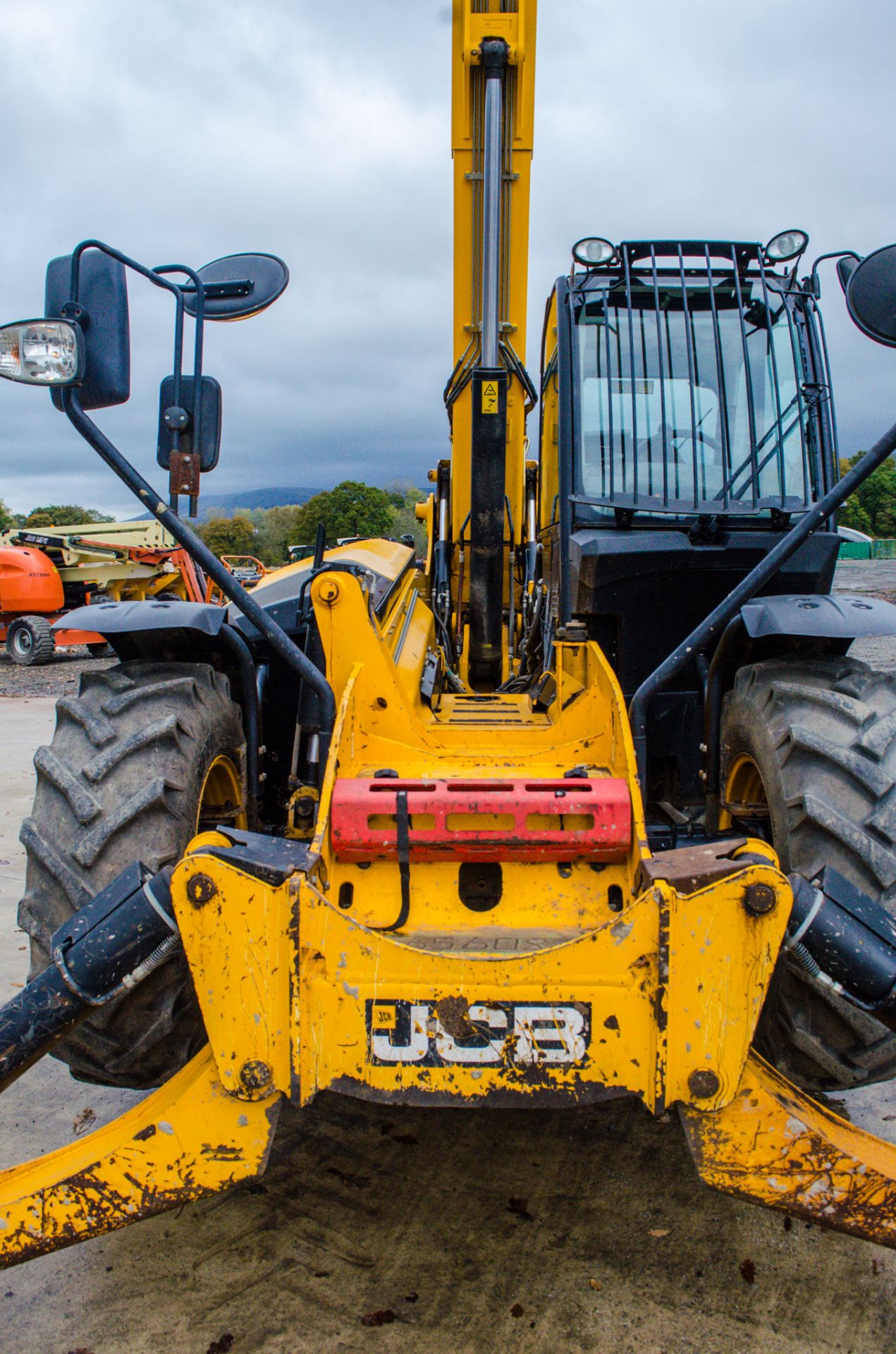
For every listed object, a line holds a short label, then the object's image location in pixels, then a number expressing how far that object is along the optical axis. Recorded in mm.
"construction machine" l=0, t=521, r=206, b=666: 18344
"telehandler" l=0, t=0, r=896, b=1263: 2074
